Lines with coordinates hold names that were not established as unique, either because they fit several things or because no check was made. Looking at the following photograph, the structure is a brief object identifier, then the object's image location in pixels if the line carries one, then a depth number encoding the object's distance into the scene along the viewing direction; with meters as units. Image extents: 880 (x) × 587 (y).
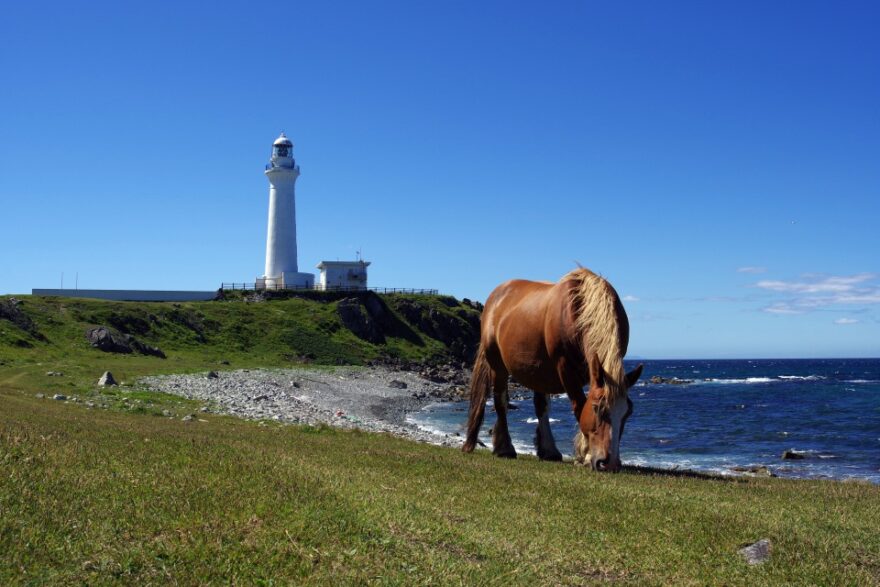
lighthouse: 97.00
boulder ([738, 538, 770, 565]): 7.51
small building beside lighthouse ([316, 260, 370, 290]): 106.56
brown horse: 11.80
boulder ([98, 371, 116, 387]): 34.09
